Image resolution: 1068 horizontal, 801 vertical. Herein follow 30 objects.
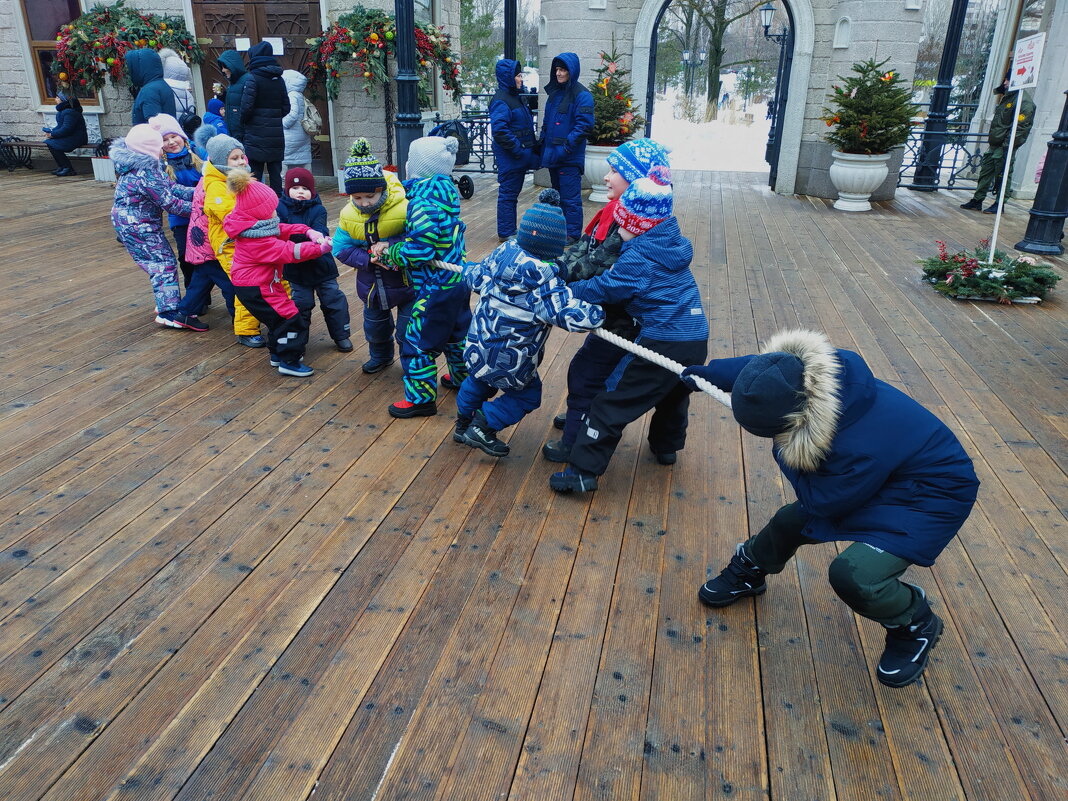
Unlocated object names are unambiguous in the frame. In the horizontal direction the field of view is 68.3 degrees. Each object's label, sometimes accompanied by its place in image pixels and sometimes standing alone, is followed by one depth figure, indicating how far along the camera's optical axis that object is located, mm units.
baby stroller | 10578
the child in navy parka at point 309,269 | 4891
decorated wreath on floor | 6473
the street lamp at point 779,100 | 12242
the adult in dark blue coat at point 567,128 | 8094
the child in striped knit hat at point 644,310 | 3289
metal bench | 12844
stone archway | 11008
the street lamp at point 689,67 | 29875
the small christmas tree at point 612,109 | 10250
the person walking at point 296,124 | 9909
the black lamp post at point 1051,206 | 7805
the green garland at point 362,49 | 10672
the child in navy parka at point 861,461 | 2164
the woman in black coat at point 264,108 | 8562
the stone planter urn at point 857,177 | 10492
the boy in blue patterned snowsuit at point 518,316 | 3336
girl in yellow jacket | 4699
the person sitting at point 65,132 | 12516
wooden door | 11547
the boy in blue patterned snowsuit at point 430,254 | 3992
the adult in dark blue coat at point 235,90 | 8695
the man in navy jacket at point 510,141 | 7996
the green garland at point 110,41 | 11336
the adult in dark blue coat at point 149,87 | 8930
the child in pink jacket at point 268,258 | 4453
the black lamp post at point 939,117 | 11461
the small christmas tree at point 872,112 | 10102
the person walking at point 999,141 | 10156
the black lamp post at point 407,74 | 7320
